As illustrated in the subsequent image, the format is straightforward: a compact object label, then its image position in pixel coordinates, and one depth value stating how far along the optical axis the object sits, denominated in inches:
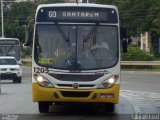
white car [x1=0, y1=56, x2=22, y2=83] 1514.5
